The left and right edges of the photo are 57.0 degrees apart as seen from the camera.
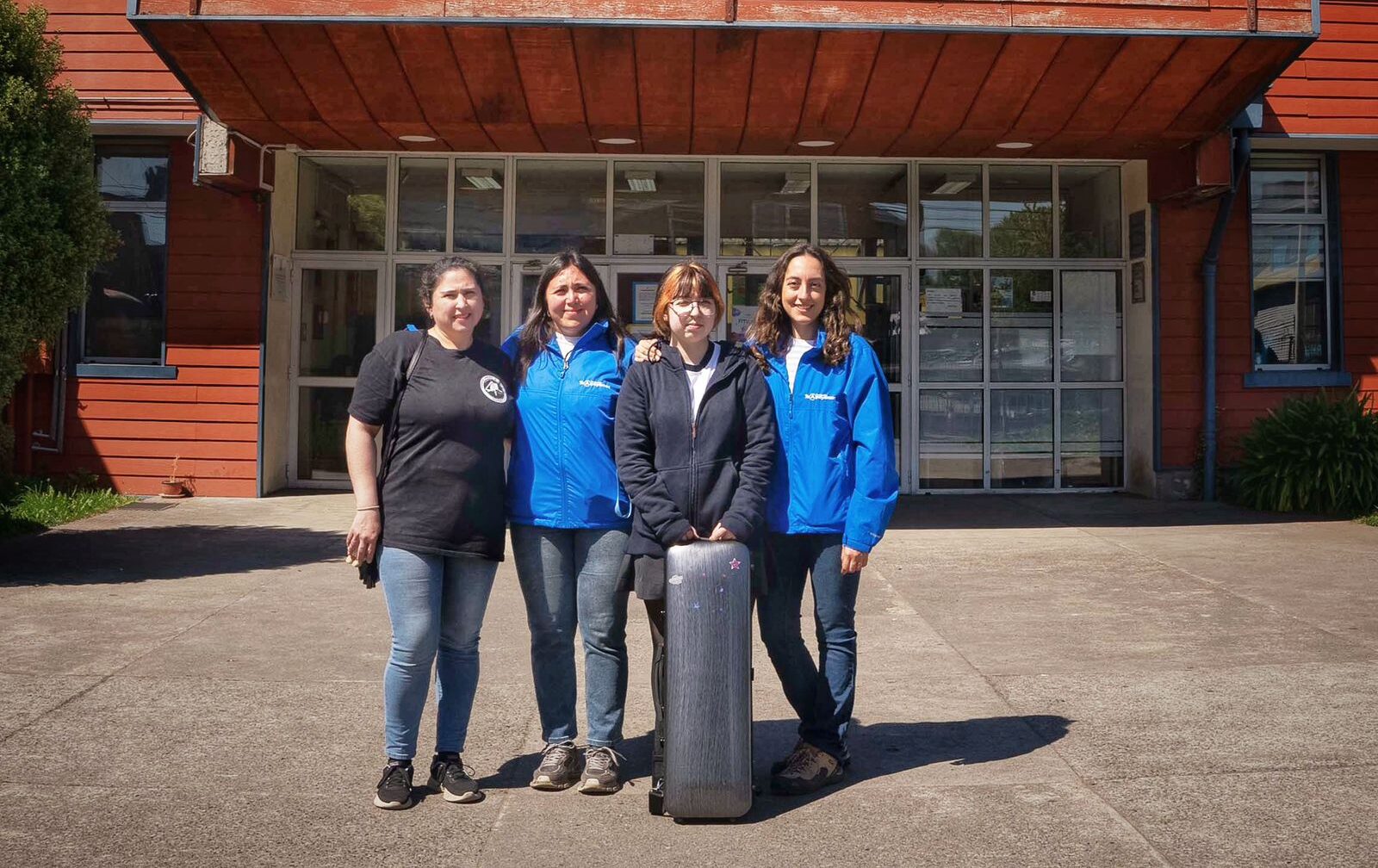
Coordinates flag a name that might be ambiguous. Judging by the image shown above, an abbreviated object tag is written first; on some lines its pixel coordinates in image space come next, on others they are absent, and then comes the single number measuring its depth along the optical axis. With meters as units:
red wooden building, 8.95
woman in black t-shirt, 4.03
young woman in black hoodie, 3.98
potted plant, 11.26
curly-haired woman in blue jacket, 4.18
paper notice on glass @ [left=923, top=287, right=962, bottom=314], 12.23
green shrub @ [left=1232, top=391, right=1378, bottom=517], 10.46
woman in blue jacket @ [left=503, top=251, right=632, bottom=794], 4.14
